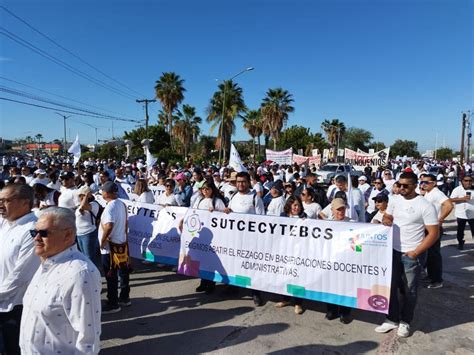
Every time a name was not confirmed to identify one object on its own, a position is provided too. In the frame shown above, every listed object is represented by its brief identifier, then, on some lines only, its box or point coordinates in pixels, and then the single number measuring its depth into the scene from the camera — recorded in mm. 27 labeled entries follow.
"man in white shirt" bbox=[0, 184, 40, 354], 2508
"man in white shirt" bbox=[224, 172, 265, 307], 5441
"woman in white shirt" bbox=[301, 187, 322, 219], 5377
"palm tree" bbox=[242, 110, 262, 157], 50438
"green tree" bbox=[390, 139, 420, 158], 87688
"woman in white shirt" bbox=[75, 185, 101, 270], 4680
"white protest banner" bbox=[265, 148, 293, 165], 18188
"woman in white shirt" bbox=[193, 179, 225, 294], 5215
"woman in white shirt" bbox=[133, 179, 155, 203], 6988
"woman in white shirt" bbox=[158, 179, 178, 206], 6847
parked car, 21453
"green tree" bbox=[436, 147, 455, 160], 92500
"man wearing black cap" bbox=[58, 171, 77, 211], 5480
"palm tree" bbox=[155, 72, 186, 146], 43500
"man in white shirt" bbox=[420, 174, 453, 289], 5473
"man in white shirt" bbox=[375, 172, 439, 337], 3865
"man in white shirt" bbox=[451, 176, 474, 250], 7621
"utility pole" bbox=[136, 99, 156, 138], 38788
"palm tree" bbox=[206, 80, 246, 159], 34688
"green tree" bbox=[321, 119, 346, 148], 59406
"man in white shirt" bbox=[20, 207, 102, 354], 1820
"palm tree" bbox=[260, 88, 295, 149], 44844
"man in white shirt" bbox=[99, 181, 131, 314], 4441
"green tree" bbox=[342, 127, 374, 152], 77675
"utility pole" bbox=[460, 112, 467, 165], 37312
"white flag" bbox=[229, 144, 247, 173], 10648
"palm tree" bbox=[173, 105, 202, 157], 50750
